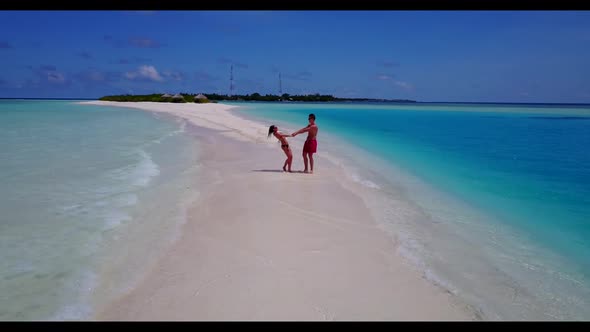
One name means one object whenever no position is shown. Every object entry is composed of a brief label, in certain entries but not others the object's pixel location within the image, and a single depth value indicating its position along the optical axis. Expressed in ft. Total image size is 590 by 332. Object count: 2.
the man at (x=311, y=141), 30.32
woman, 29.94
